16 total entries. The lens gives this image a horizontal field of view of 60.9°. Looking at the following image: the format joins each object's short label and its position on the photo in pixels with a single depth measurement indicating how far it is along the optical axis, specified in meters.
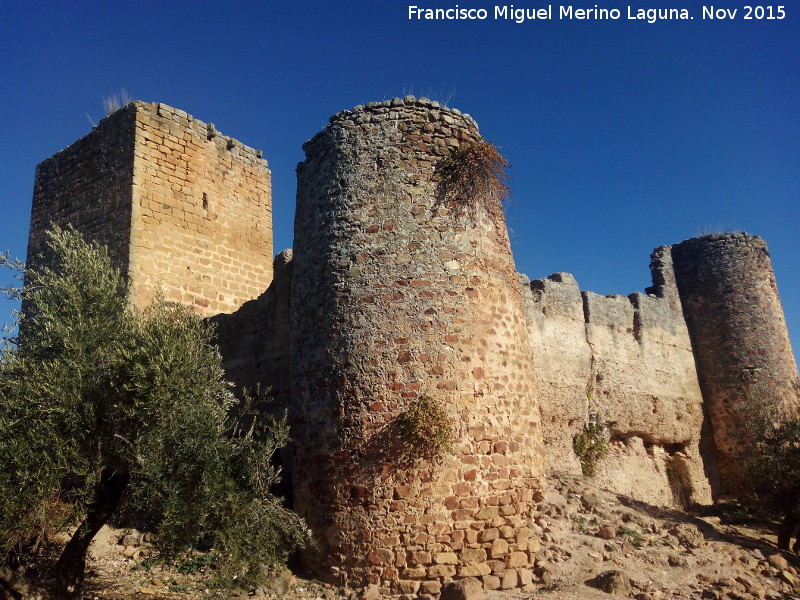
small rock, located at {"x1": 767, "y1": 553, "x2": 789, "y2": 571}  9.96
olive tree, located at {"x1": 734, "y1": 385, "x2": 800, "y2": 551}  11.25
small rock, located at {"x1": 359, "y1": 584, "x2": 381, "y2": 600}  7.22
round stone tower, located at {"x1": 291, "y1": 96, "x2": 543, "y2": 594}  7.56
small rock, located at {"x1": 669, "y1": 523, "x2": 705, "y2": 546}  9.83
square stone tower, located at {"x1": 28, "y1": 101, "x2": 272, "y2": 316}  11.25
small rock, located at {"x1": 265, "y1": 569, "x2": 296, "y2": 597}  7.38
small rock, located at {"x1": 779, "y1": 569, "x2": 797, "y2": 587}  9.55
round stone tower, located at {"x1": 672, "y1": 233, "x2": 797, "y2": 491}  15.88
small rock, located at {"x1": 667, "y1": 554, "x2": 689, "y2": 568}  8.95
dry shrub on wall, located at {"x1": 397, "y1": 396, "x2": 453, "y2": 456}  7.57
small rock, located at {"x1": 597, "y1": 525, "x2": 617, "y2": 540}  9.09
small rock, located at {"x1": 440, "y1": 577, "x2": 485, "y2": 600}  7.01
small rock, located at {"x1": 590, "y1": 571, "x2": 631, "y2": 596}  7.71
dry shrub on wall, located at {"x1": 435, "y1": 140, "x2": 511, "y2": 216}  8.76
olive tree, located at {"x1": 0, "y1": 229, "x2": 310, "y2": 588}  6.11
